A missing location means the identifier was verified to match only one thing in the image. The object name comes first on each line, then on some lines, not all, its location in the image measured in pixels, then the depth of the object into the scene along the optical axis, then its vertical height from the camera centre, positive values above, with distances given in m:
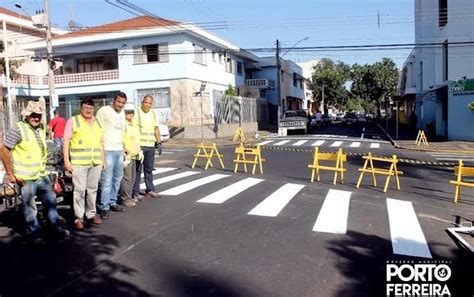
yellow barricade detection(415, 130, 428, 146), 25.77 -1.67
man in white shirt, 7.75 -0.52
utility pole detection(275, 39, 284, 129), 41.91 +3.04
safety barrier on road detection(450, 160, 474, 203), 9.60 -1.31
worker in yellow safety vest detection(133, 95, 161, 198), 9.34 -0.41
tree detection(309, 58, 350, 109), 77.69 +4.44
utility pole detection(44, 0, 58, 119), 23.85 +3.18
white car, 27.45 -0.94
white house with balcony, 33.38 +3.56
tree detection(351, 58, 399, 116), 71.61 +4.59
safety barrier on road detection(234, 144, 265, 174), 14.09 -1.11
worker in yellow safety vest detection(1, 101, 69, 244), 6.26 -0.58
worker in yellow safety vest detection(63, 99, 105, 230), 7.10 -0.56
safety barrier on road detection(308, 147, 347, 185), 11.98 -1.15
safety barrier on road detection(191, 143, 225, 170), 15.40 -1.50
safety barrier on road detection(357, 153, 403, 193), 10.76 -1.39
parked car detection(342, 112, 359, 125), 52.81 -0.87
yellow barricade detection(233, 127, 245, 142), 29.53 -1.39
